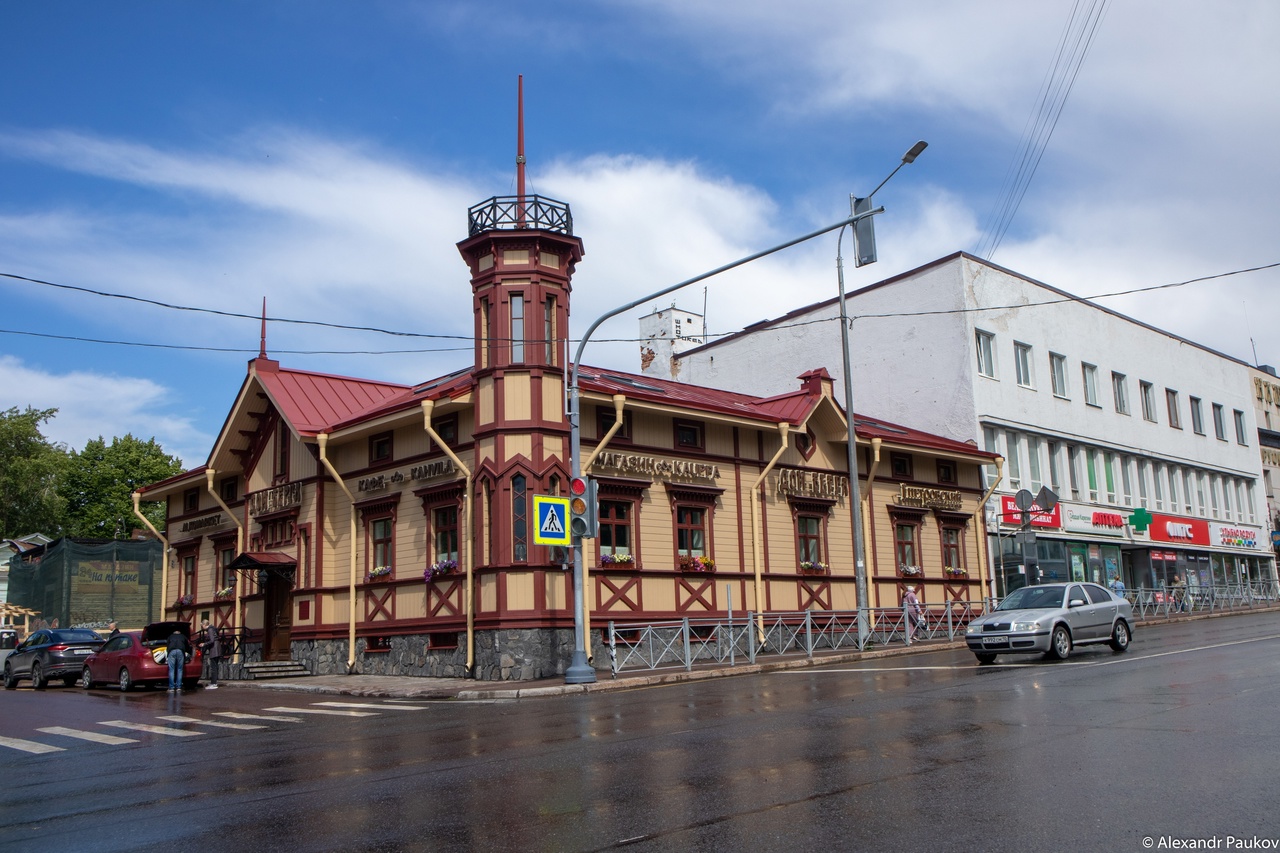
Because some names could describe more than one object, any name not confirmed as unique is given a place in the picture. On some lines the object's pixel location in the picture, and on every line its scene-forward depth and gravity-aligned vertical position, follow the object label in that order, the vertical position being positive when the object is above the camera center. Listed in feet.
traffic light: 64.80 +5.16
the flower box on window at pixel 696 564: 82.12 +2.02
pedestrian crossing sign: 65.67 +4.52
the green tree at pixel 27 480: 197.16 +24.63
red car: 78.38 -3.94
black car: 86.38 -3.42
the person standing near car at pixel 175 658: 76.64 -3.45
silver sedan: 62.69 -2.72
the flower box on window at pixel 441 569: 76.90 +2.18
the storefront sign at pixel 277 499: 92.58 +9.41
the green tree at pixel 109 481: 213.46 +25.93
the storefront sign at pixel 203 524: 108.01 +8.67
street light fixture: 84.07 +6.33
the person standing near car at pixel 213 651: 83.35 -3.33
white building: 122.01 +22.74
